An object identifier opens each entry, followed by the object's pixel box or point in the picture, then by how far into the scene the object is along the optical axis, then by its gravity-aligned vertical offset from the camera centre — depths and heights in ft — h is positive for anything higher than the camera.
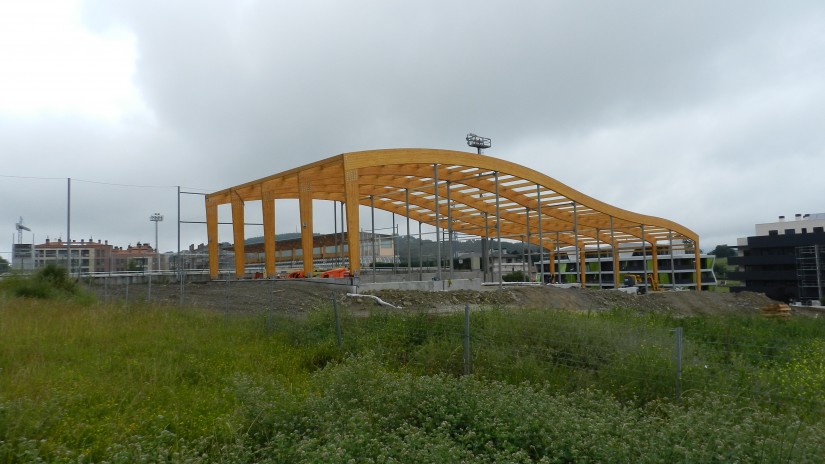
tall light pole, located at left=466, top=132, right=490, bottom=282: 152.73 +32.50
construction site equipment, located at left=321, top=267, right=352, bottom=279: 81.97 -2.35
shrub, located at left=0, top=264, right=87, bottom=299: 55.52 -1.80
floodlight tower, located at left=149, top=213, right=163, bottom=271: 92.92 +8.15
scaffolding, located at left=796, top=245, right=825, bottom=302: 214.07 -11.96
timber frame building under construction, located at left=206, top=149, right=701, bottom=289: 75.25 +11.28
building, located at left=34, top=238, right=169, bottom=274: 78.33 +1.55
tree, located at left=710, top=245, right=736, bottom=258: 467.89 -4.94
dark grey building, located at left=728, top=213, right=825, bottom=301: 219.61 -7.06
